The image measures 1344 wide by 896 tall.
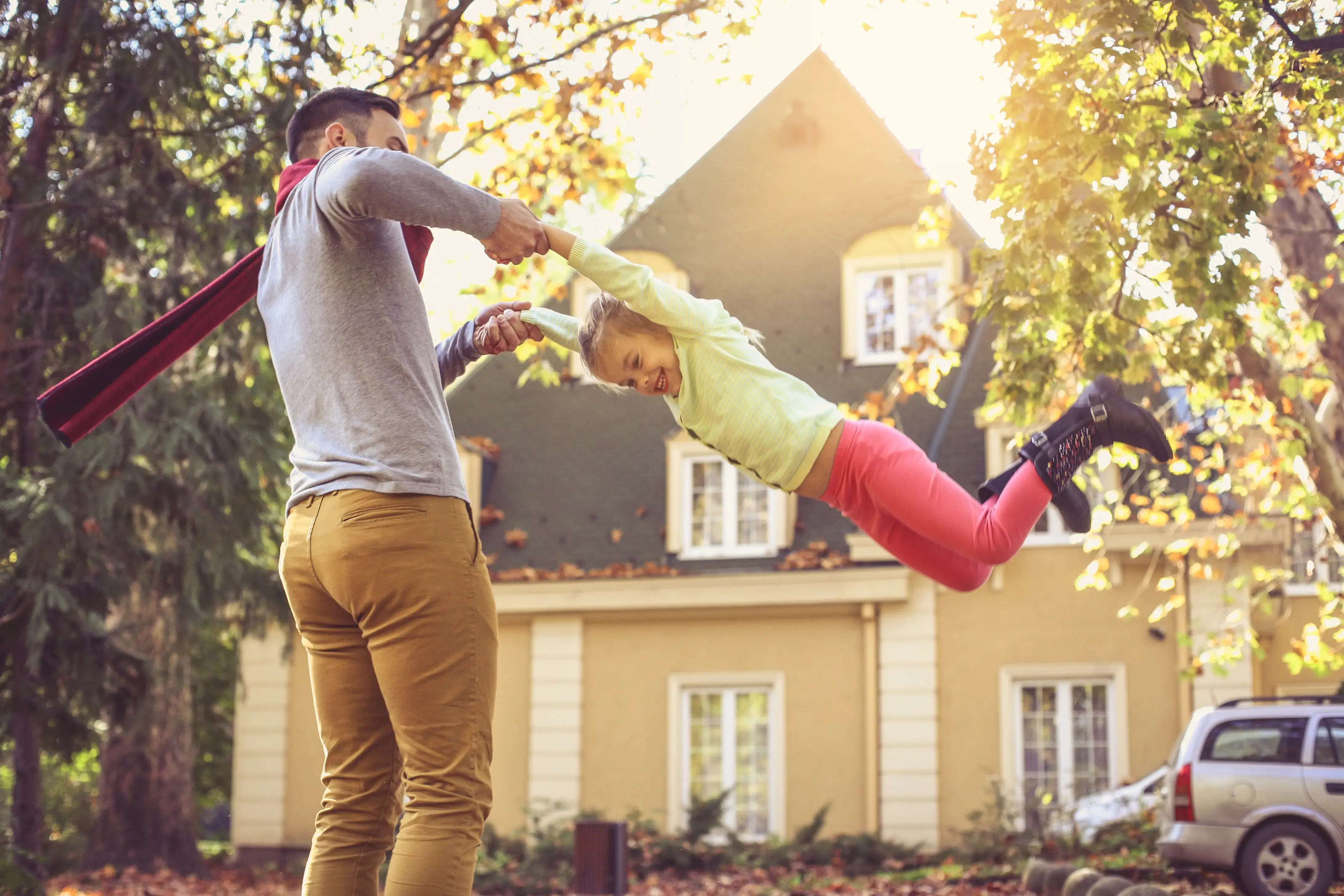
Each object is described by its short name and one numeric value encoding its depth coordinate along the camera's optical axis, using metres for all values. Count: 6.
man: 2.95
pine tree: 9.17
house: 17.08
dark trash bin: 11.16
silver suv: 10.67
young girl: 4.11
